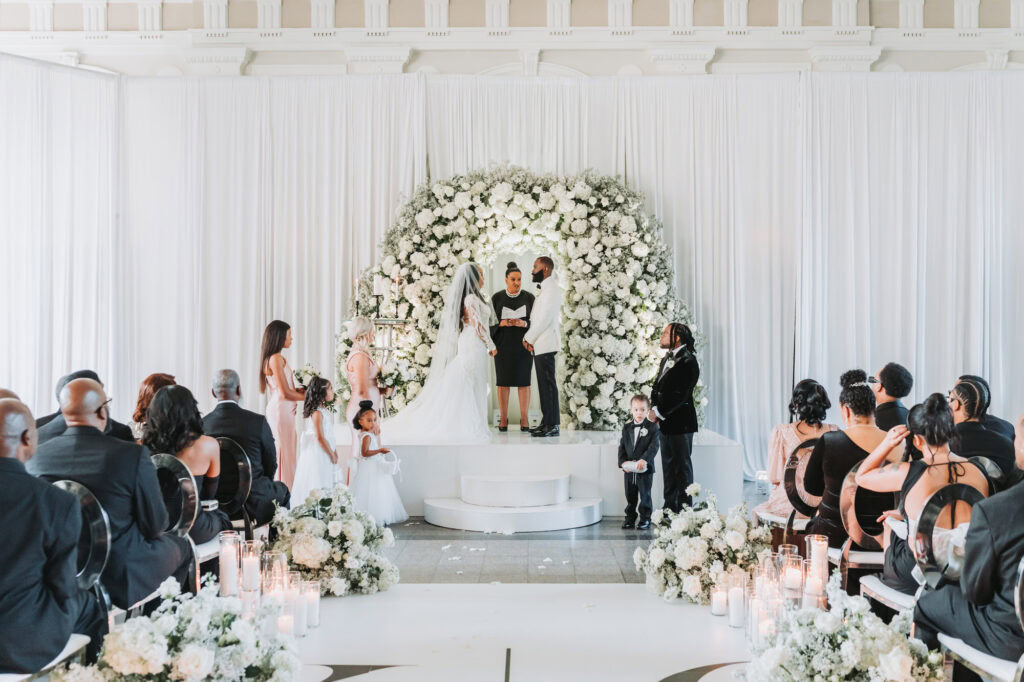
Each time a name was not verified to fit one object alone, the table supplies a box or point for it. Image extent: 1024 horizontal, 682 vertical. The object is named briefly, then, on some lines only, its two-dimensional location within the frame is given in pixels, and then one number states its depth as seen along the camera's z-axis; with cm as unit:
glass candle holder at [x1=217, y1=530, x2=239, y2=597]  446
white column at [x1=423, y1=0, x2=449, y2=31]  1212
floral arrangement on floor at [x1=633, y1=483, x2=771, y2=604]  555
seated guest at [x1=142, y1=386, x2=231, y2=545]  493
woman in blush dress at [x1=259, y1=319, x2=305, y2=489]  779
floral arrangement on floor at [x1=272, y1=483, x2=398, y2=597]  573
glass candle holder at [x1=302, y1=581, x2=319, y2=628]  513
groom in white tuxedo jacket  1015
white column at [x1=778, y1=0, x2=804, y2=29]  1214
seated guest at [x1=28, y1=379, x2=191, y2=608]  408
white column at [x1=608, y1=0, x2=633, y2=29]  1212
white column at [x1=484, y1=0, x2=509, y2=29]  1212
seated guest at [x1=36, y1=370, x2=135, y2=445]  502
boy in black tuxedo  805
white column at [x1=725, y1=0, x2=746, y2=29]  1214
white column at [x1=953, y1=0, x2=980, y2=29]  1217
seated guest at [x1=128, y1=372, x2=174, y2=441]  589
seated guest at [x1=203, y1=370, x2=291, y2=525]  592
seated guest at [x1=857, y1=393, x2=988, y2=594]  380
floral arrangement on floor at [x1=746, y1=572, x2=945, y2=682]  332
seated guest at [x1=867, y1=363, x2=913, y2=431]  612
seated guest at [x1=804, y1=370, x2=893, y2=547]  512
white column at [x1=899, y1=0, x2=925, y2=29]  1213
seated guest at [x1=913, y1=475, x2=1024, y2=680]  325
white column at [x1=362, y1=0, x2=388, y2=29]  1210
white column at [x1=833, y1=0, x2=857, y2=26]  1209
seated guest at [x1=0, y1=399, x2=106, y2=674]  332
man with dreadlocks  786
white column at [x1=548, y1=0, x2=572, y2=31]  1212
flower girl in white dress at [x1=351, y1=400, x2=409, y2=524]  810
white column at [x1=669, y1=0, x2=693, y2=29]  1211
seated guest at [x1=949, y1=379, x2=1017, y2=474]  488
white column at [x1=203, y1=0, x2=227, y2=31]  1207
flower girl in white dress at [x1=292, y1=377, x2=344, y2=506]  769
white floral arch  1091
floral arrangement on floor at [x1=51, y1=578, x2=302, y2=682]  321
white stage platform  883
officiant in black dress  1048
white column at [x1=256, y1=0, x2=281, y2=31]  1209
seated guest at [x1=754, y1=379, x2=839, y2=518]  600
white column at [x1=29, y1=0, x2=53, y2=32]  1212
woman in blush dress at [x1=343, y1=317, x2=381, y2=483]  831
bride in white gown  914
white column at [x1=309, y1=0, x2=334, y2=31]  1212
